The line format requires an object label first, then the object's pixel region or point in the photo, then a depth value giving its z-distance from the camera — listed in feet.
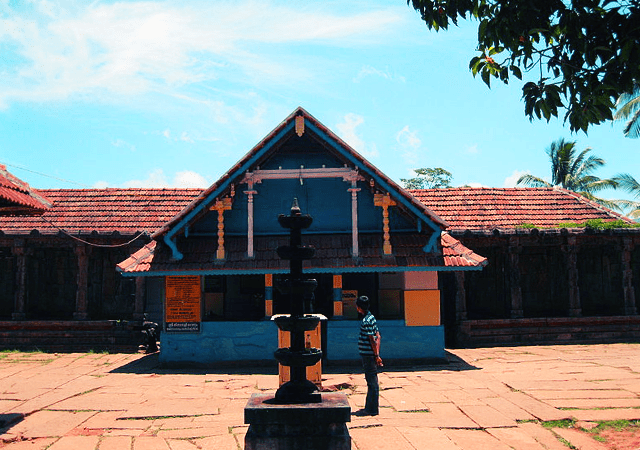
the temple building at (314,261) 39.42
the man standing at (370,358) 24.67
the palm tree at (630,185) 102.58
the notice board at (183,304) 39.83
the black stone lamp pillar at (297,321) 18.34
